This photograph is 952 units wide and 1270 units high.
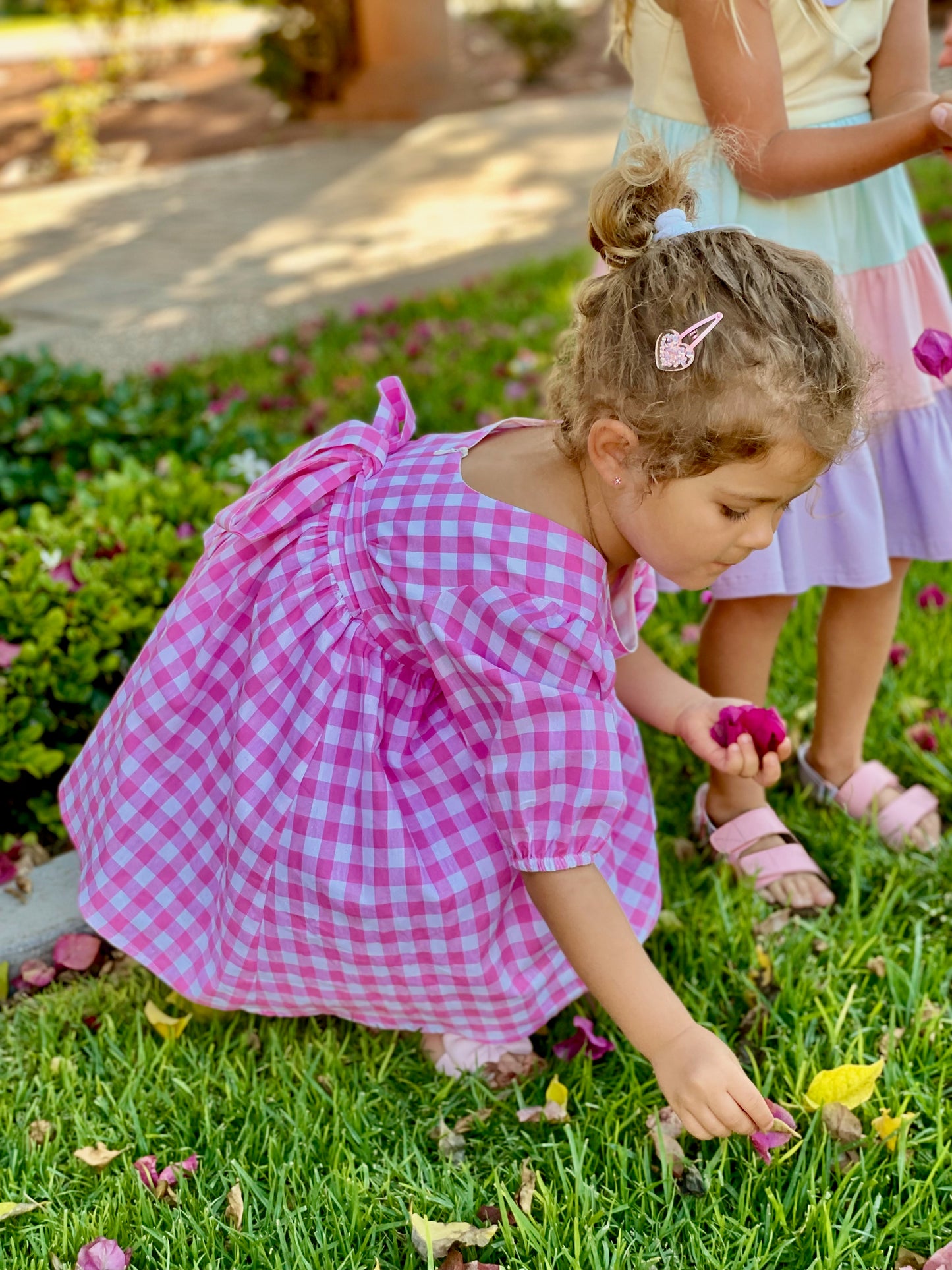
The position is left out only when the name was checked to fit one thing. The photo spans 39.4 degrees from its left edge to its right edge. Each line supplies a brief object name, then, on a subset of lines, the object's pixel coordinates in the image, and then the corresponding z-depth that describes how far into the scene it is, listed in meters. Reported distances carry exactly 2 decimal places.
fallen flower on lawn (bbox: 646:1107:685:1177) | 1.63
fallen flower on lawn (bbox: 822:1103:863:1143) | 1.65
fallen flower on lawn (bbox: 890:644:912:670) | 2.64
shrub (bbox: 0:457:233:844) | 2.24
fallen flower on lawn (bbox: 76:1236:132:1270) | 1.51
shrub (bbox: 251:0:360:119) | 10.66
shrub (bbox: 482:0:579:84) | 12.16
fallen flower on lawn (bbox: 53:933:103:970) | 2.00
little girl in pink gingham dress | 1.48
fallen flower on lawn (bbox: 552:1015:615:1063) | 1.83
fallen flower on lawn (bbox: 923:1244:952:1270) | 1.47
